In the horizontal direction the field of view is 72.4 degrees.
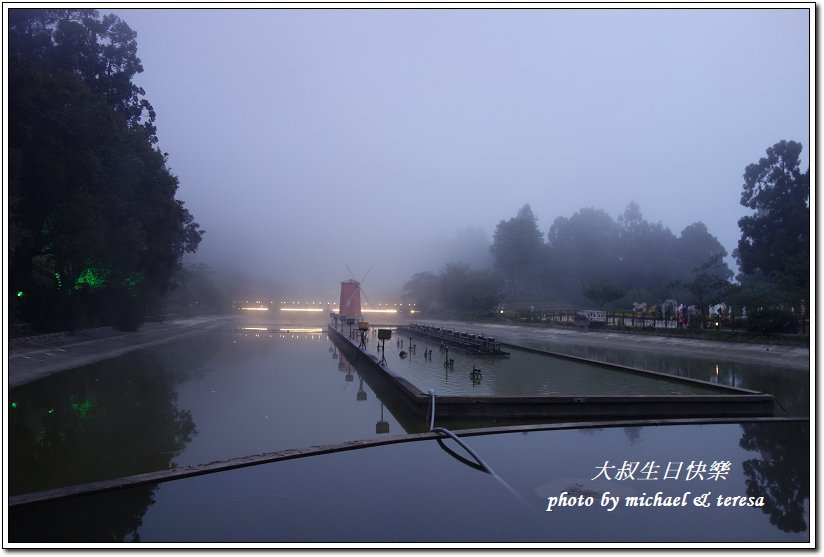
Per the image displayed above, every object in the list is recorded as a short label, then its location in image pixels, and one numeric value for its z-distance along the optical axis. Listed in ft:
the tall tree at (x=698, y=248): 233.29
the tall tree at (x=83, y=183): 56.34
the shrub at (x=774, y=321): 69.46
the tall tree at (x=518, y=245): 239.30
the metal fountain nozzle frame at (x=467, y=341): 59.03
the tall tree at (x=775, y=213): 99.40
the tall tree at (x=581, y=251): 243.29
